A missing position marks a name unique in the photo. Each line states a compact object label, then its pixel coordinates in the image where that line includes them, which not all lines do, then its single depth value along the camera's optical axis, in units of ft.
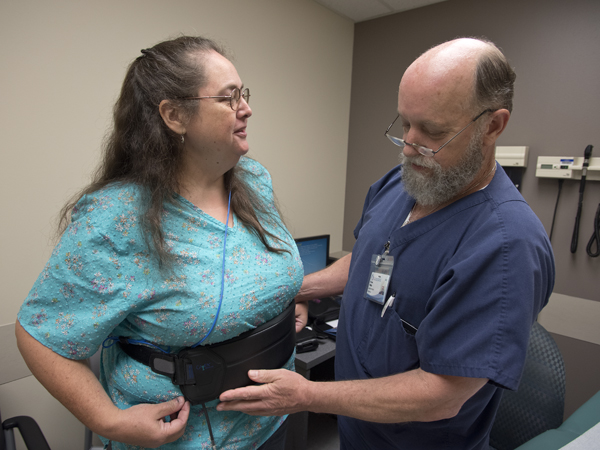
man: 2.49
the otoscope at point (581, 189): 6.73
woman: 2.53
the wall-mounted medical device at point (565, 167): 6.74
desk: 5.96
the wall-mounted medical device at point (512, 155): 7.37
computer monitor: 7.87
